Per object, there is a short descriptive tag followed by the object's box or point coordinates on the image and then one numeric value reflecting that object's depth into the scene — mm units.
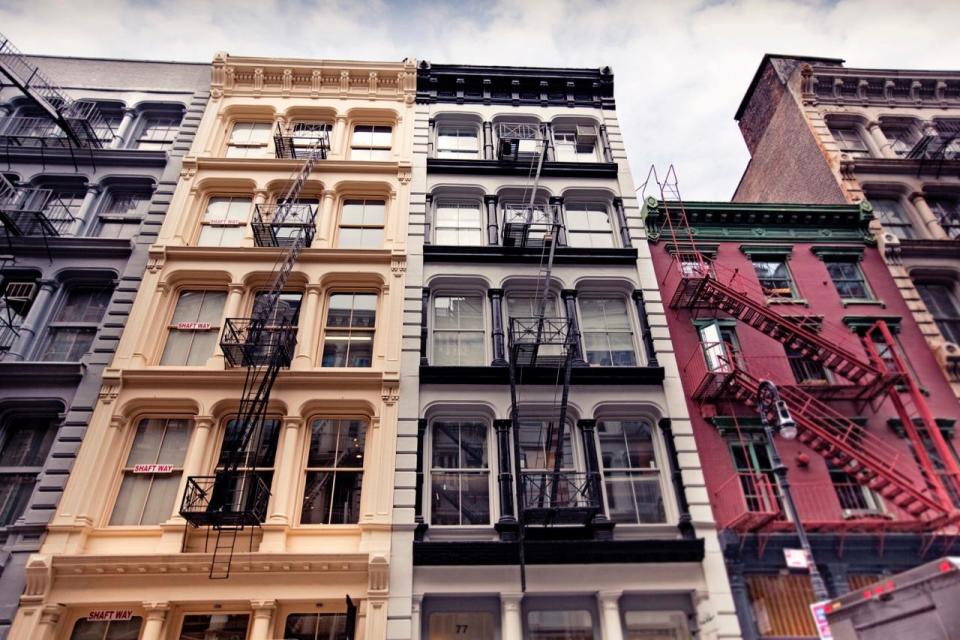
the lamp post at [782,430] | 9641
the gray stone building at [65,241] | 13617
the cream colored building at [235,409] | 11945
